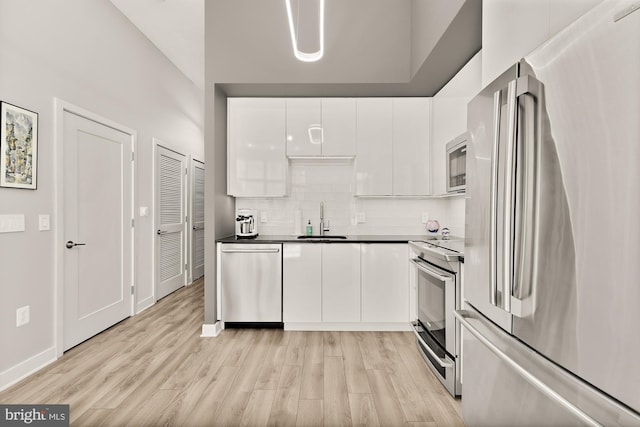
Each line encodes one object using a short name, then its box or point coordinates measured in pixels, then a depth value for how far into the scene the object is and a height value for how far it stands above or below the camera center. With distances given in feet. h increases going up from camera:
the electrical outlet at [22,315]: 7.48 -2.51
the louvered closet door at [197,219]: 17.33 -0.41
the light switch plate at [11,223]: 7.08 -0.26
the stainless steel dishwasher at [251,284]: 10.44 -2.40
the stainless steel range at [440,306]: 6.75 -2.27
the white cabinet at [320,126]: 11.32 +3.13
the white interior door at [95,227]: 9.09 -0.50
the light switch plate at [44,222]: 8.08 -0.27
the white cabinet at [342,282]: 10.46 -2.34
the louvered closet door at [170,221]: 13.87 -0.41
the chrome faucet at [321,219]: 12.07 -0.26
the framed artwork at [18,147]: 7.09 +1.55
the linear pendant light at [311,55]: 6.61 +3.43
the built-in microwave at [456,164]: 8.38 +1.38
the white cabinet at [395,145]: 11.30 +2.44
